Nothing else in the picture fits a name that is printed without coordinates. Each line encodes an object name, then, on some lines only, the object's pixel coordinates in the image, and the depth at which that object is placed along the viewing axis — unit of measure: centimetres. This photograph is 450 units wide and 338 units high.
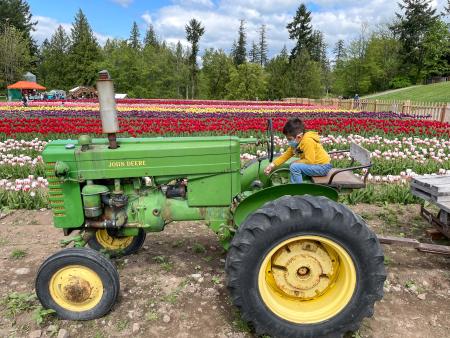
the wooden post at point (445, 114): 1546
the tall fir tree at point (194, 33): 5538
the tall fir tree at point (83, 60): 5103
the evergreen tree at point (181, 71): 4603
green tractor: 235
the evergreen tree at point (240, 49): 6125
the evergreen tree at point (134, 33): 8144
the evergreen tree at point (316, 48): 6197
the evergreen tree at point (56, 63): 5238
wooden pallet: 354
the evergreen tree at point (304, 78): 4531
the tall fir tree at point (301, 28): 6172
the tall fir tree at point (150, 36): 7889
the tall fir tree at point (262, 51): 7244
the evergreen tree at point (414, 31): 5197
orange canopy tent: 3183
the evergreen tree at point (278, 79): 4695
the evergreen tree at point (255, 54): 7094
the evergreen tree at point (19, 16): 6094
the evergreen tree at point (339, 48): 8369
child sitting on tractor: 331
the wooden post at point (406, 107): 1822
